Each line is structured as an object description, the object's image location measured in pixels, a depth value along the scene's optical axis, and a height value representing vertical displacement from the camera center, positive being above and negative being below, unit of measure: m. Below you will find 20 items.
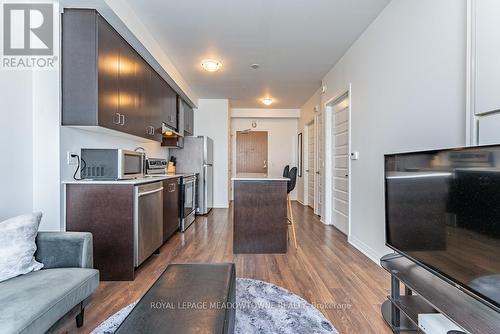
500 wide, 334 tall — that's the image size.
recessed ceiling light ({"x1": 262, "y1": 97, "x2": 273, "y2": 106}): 6.34 +1.52
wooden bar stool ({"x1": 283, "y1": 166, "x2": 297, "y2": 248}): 3.51 -0.24
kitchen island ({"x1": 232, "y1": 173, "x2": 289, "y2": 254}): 3.26 -0.65
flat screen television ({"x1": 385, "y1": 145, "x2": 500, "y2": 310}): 1.10 -0.26
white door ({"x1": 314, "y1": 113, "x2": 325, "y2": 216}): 4.97 +0.07
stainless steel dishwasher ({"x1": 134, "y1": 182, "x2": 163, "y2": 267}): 2.50 -0.60
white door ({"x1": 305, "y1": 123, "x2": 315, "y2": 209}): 6.55 -0.07
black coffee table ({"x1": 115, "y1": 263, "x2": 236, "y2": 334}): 1.04 -0.64
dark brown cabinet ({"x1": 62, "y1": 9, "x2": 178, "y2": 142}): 2.29 +0.82
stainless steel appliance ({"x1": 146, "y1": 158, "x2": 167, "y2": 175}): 4.04 -0.05
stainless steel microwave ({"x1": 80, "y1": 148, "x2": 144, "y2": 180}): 2.53 -0.01
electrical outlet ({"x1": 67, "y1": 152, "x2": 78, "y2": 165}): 2.39 +0.03
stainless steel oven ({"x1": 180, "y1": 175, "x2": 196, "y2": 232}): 4.20 -0.65
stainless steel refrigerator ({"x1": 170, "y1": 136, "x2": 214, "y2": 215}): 5.50 +0.04
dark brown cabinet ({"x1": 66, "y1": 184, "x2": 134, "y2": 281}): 2.34 -0.53
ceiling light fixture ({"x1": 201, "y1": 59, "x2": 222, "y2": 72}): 4.06 +1.53
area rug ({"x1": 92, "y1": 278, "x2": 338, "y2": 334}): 1.71 -1.07
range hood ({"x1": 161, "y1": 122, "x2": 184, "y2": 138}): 4.13 +0.54
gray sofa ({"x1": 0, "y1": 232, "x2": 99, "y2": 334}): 1.19 -0.67
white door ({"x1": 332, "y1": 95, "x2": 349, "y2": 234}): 4.01 -0.01
